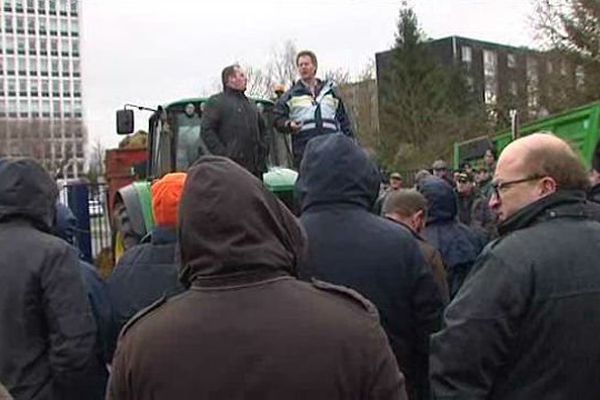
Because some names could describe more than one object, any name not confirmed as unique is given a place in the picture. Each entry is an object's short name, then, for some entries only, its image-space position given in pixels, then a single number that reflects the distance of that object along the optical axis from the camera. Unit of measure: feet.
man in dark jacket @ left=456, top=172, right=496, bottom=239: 28.48
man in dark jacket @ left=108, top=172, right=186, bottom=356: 15.14
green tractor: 31.48
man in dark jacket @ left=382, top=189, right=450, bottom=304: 18.13
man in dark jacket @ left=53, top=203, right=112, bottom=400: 15.38
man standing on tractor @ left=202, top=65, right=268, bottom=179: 28.55
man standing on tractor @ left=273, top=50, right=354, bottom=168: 29.35
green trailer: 36.01
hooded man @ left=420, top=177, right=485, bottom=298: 20.72
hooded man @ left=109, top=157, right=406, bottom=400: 8.28
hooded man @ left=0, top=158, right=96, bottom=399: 14.67
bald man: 11.27
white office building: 496.23
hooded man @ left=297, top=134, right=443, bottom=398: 13.76
